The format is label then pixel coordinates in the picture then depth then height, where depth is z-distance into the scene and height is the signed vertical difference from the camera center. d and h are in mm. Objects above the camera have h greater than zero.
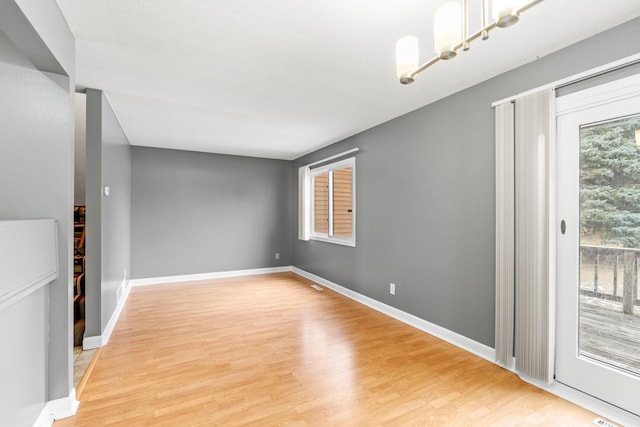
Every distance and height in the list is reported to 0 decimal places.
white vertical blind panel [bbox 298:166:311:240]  5512 +193
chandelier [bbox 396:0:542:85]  976 +695
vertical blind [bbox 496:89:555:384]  2090 -159
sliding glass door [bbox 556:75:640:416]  1784 -181
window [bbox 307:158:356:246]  4570 +192
